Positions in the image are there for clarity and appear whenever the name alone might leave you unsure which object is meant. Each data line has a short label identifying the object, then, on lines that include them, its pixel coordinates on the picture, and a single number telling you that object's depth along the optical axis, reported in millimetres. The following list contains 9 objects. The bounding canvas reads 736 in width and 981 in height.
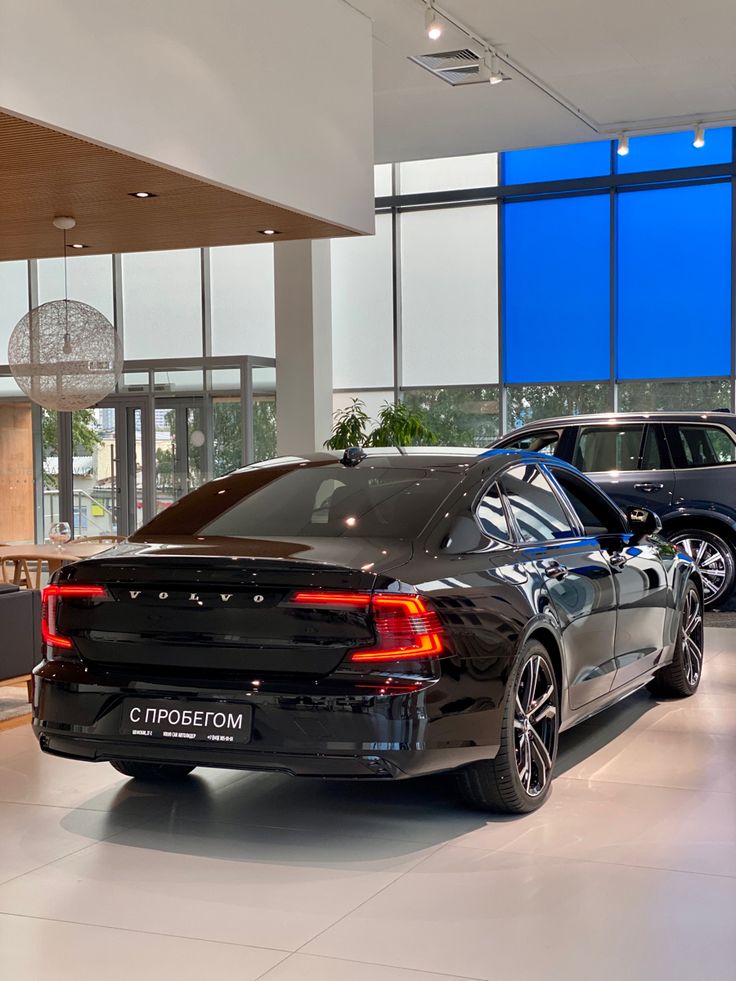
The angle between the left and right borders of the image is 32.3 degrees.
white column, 12320
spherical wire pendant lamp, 9547
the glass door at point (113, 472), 16844
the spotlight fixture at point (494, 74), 10017
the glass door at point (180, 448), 16484
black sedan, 3887
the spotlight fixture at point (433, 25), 8755
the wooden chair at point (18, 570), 9625
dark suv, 10086
